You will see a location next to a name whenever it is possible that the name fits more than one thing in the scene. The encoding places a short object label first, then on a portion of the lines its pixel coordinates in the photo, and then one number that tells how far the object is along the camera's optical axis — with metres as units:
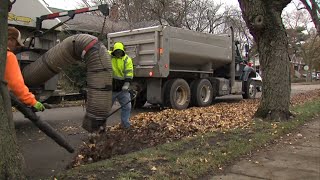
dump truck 12.23
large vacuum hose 6.02
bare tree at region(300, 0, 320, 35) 27.02
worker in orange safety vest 4.56
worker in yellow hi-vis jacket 8.22
